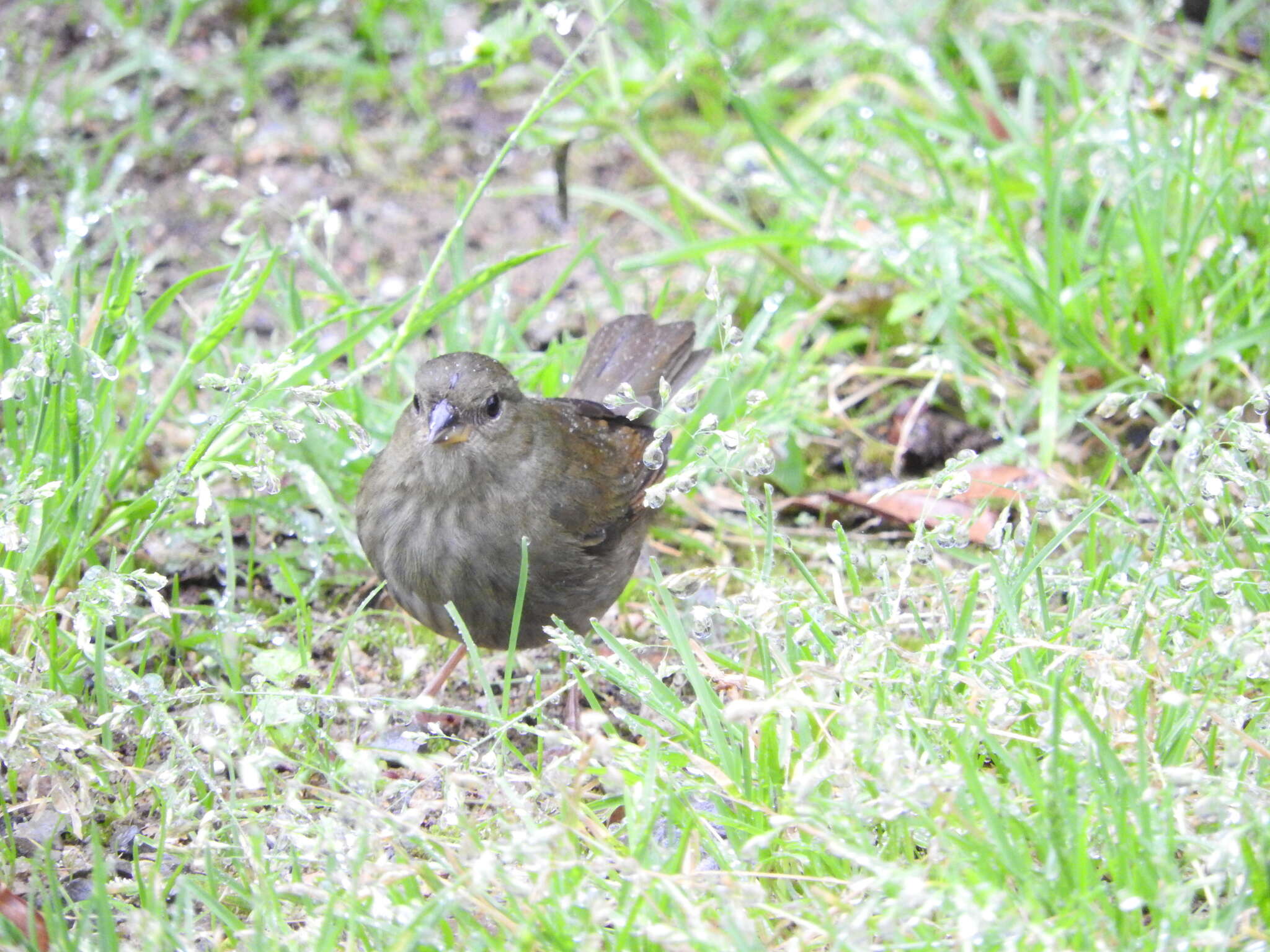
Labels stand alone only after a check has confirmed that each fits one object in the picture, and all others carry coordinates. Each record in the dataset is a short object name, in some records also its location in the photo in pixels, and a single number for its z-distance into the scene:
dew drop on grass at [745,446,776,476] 6.17
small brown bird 7.13
